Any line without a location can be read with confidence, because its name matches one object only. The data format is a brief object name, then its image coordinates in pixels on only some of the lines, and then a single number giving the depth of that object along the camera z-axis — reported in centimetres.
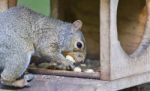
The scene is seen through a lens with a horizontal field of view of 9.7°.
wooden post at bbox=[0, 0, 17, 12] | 436
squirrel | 387
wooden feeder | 375
